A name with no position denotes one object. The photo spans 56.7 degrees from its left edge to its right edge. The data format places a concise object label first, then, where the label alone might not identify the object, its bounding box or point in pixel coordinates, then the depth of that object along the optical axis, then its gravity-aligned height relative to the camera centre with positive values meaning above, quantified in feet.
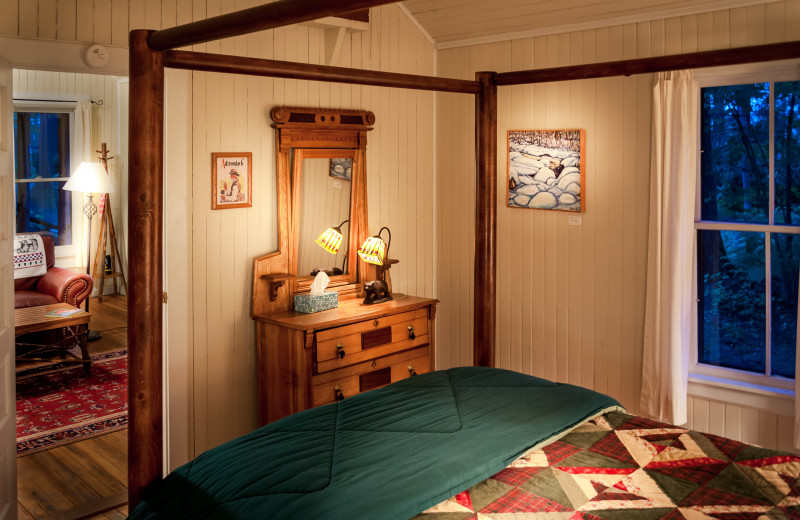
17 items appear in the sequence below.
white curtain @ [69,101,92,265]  26.76 +3.71
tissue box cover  13.44 -1.05
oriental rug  15.21 -3.69
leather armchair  20.95 -1.29
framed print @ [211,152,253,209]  12.65 +1.12
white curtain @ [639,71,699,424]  12.73 +0.09
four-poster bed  7.18 +0.64
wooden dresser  12.67 -1.95
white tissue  13.69 -0.74
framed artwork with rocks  14.33 +1.49
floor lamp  24.68 +2.18
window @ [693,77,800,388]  12.30 +0.21
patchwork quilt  6.37 -2.21
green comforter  6.30 -2.02
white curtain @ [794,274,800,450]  11.69 -2.46
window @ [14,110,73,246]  25.82 +2.56
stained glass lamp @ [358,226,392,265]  14.64 -0.12
